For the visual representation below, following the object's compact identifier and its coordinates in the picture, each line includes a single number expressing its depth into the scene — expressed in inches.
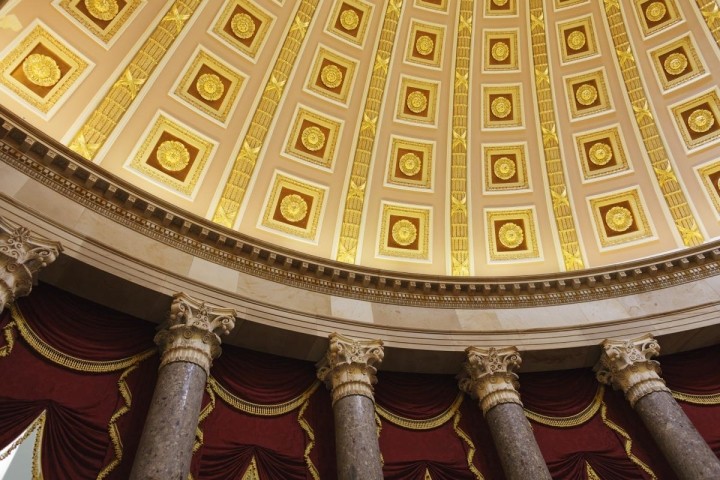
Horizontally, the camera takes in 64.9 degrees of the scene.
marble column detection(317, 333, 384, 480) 335.9
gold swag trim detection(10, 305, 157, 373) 330.3
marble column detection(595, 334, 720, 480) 353.4
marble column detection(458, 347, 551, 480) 357.7
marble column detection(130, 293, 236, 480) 287.9
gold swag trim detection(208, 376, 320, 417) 376.2
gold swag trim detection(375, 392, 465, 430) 411.2
